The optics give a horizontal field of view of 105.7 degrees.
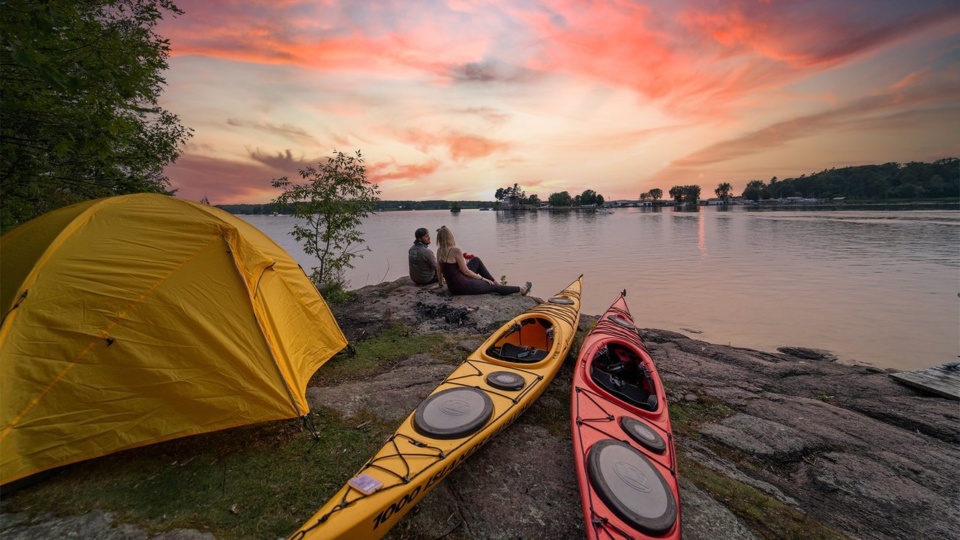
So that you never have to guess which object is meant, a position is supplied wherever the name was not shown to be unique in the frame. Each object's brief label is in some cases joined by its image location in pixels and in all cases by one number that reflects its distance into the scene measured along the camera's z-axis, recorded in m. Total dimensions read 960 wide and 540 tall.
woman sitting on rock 10.19
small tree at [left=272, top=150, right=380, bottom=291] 11.20
